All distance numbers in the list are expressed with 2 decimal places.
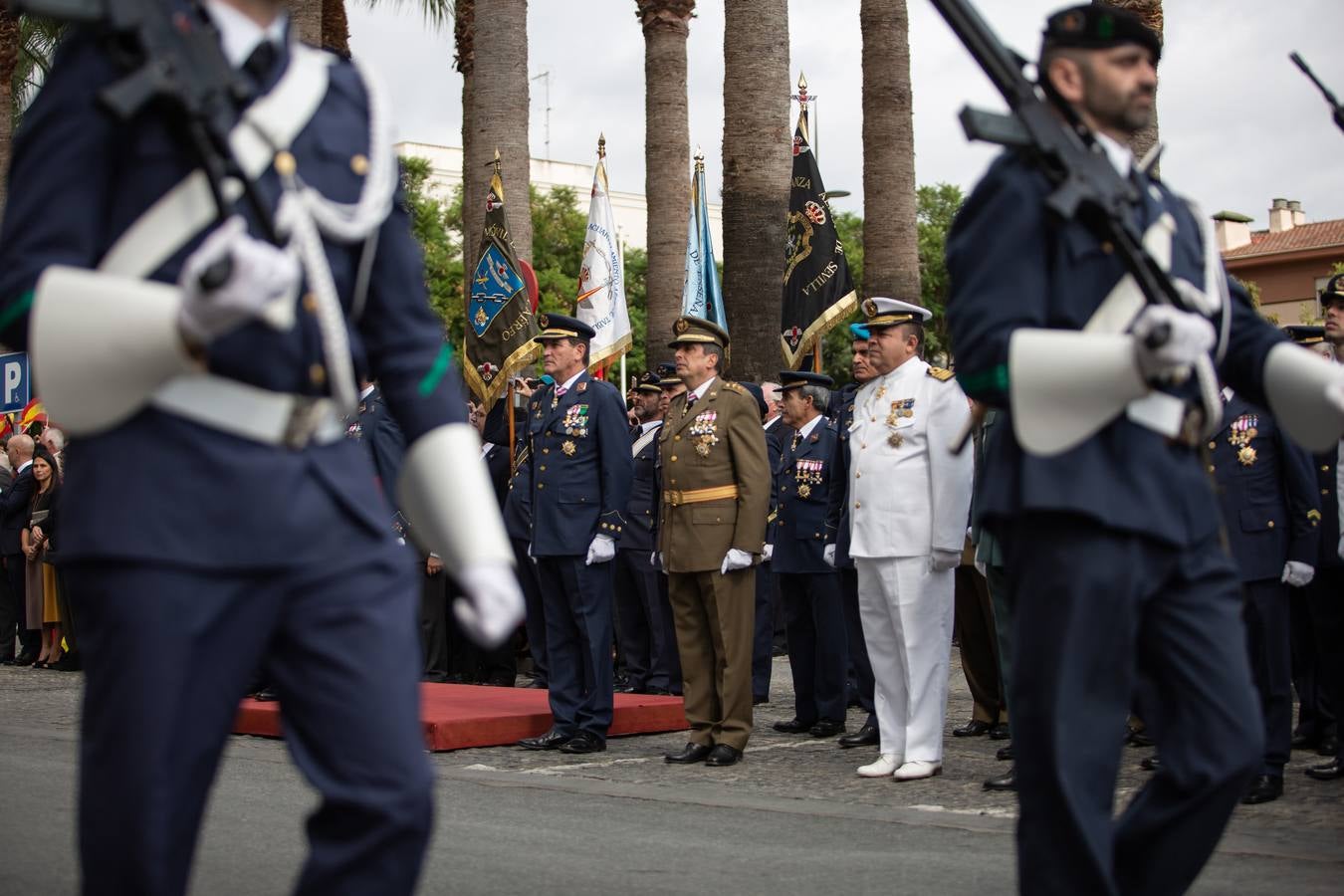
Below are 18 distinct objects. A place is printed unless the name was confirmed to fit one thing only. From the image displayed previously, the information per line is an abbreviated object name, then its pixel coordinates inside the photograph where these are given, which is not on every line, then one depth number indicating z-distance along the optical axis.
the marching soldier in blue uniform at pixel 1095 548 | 3.81
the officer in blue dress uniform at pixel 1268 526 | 8.51
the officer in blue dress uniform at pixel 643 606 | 13.59
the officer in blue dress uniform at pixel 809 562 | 10.99
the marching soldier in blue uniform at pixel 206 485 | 2.87
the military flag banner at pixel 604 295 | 17.27
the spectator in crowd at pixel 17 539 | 17.88
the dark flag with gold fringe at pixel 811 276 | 15.97
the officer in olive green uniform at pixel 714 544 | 9.53
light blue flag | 18.22
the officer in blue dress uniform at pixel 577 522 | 10.23
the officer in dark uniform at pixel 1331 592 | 8.53
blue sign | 19.55
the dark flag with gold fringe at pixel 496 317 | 16.20
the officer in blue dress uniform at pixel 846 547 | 9.96
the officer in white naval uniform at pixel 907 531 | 8.90
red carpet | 9.88
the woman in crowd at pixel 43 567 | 17.14
